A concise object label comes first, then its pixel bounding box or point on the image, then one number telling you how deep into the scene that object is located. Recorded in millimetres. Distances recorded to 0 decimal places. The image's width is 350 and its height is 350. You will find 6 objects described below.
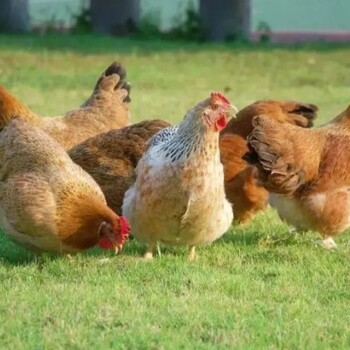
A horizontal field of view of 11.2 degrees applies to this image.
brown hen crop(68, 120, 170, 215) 13067
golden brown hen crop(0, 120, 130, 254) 11319
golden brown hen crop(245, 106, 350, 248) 12285
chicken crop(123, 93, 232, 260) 11300
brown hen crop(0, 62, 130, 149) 14821
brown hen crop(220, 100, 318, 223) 13792
